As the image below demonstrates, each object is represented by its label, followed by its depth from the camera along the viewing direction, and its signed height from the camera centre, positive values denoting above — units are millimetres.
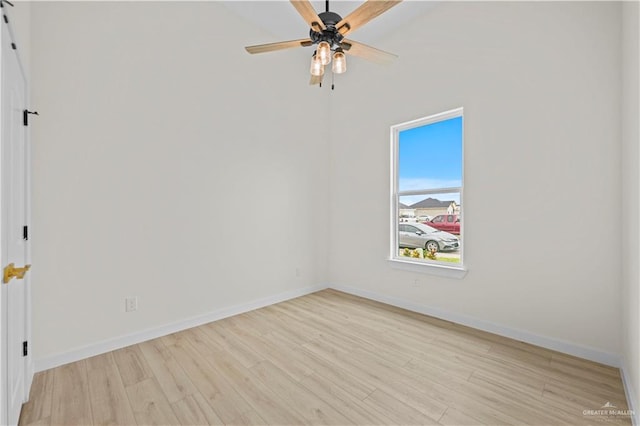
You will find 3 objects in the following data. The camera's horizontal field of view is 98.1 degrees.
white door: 1335 -68
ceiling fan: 1800 +1305
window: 3135 +255
